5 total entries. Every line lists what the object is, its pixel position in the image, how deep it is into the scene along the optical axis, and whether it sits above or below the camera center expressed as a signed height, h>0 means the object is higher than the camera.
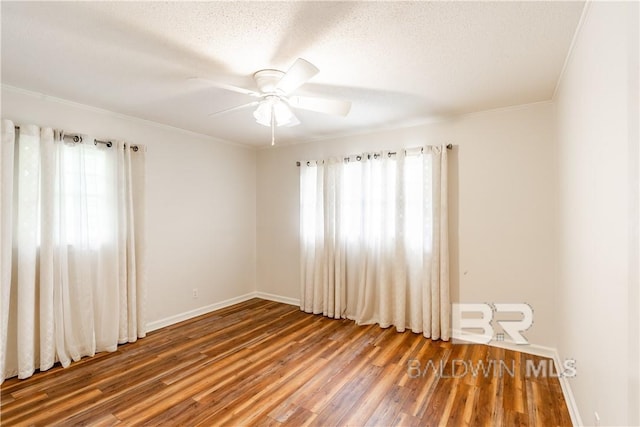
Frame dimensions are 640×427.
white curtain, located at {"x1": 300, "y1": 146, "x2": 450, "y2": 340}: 3.39 -0.35
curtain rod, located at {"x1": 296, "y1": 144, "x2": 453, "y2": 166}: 3.38 +0.72
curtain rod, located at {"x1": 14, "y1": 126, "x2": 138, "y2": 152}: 2.87 +0.73
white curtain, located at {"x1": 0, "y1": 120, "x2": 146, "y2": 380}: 2.55 -0.32
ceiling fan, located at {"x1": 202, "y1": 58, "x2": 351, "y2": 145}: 2.22 +0.84
